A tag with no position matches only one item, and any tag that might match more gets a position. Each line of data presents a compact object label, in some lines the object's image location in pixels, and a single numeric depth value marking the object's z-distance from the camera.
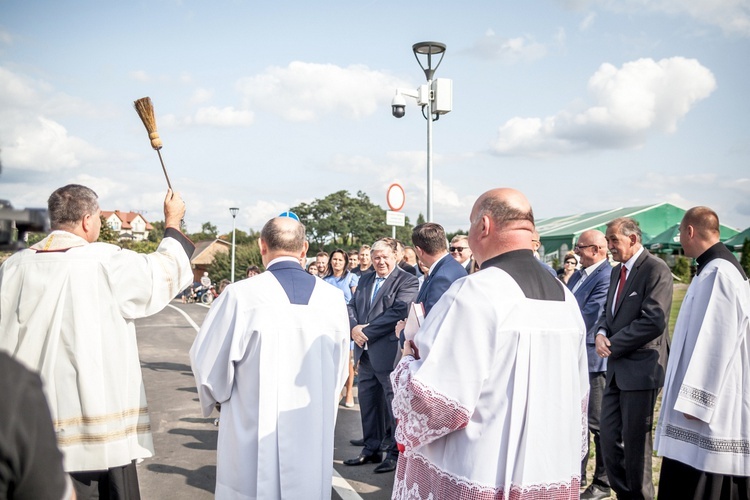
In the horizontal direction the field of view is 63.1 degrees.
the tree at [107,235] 35.41
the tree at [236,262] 54.47
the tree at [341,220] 84.81
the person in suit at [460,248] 7.20
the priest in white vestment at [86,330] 3.20
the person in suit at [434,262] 4.98
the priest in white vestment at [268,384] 3.55
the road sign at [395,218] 10.47
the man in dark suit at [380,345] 6.16
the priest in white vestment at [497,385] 2.40
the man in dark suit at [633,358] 4.61
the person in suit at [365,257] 8.73
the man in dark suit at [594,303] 5.31
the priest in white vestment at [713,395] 3.88
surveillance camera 11.98
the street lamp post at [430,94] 11.35
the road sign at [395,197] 10.93
